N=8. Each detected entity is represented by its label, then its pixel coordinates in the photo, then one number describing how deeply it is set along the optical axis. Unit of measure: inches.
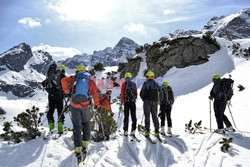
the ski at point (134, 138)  224.2
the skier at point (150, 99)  229.7
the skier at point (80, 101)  164.2
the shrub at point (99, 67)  962.1
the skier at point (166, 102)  266.1
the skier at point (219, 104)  262.3
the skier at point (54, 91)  211.8
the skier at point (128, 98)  233.3
